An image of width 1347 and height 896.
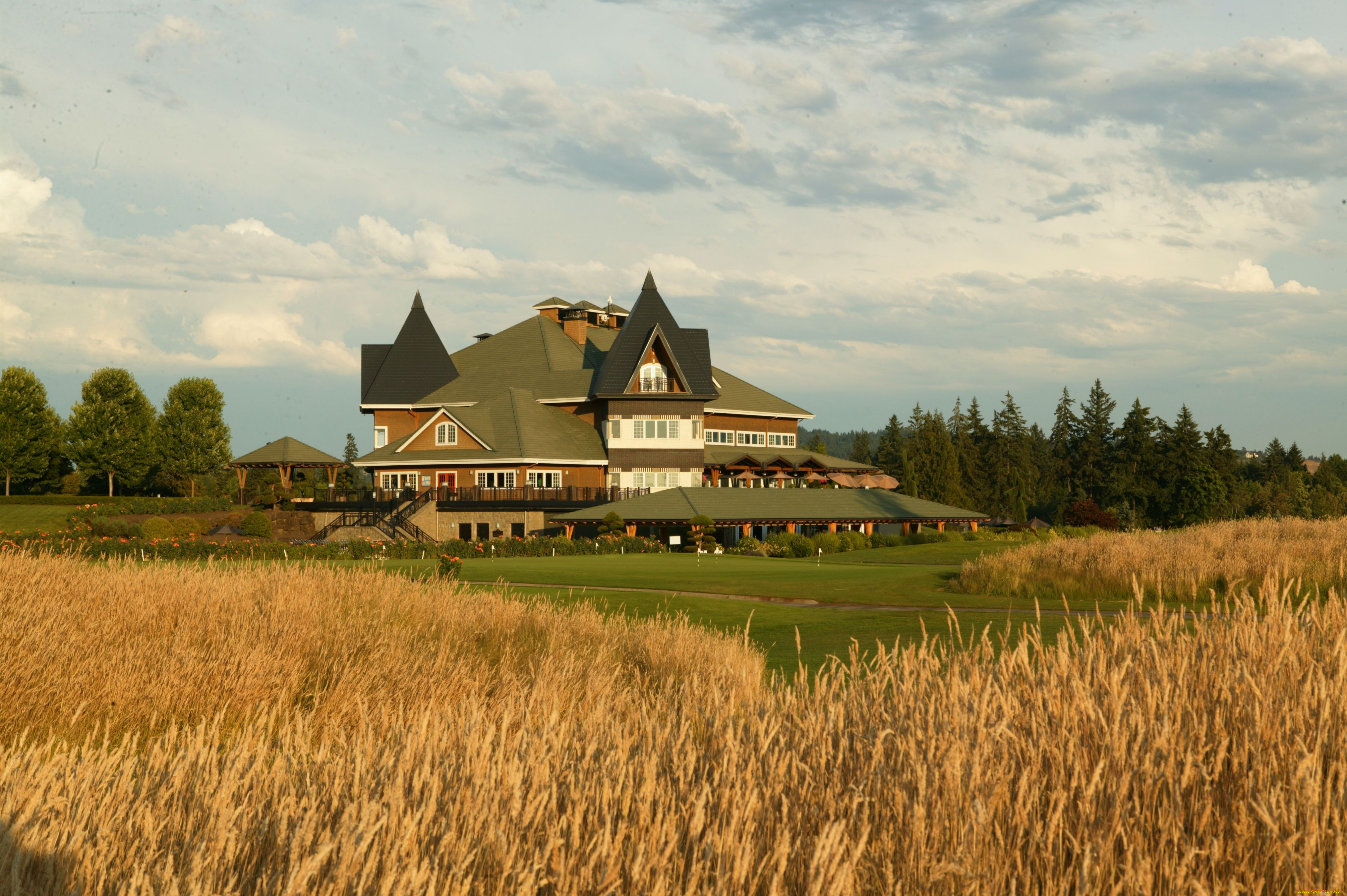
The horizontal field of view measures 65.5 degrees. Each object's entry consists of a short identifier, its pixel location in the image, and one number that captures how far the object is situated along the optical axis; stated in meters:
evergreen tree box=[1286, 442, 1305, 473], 129.75
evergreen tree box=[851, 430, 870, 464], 130.25
